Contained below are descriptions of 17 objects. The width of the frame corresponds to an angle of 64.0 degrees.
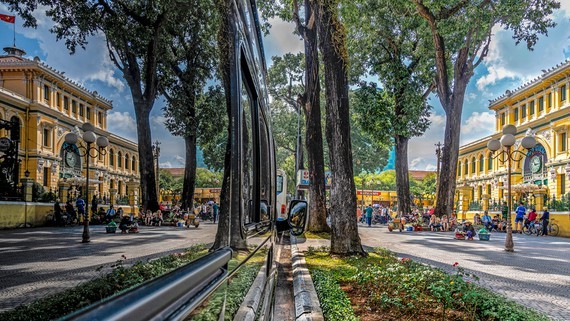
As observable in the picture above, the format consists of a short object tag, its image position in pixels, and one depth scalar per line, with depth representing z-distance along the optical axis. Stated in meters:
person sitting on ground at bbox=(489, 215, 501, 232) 27.23
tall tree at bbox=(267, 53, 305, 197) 30.55
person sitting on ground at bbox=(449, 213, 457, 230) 23.45
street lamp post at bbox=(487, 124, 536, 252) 13.84
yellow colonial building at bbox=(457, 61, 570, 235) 32.31
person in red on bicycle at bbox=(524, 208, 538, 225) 24.02
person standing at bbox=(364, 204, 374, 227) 30.10
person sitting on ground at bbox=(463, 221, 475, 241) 18.66
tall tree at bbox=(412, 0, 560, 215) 16.52
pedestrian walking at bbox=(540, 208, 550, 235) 23.09
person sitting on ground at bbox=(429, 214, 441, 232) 22.97
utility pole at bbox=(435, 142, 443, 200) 42.40
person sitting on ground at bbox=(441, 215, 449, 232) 22.53
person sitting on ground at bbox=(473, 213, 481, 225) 28.03
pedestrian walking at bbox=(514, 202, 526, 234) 24.95
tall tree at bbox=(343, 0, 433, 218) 23.91
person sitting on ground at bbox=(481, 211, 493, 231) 25.36
